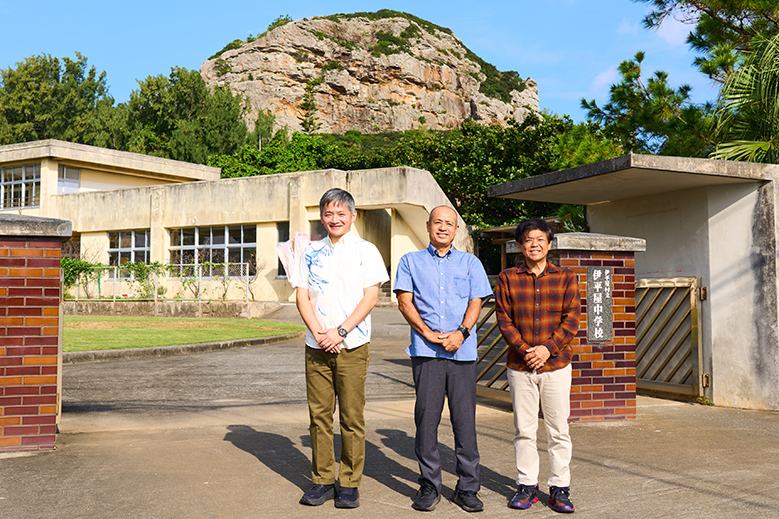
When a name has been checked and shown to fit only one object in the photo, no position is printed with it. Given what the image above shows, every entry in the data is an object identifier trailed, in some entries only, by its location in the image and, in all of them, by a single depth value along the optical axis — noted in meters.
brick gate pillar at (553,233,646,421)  6.65
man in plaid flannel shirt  3.99
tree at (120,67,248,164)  46.66
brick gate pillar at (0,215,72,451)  5.13
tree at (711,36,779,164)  8.88
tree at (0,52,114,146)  57.97
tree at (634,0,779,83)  11.66
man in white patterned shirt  4.04
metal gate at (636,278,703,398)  7.98
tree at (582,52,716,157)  12.73
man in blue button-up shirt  3.99
